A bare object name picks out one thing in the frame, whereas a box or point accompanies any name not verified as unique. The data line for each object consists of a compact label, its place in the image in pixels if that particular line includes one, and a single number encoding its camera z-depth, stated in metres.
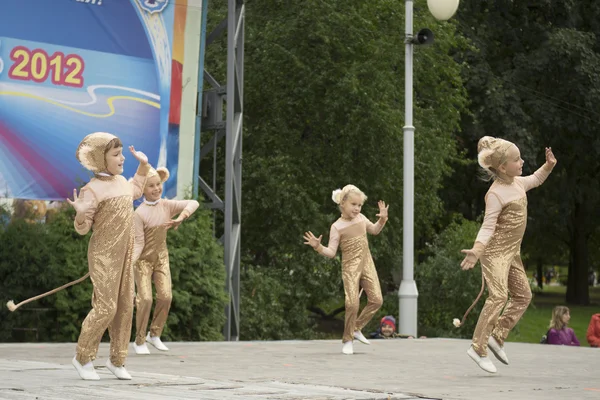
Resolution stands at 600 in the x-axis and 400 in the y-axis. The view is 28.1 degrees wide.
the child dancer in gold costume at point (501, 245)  10.91
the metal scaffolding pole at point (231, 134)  19.61
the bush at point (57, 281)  17.14
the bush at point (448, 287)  26.81
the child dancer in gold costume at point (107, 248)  9.51
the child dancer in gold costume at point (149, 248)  13.41
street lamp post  19.12
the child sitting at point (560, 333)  16.50
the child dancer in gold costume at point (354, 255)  14.23
